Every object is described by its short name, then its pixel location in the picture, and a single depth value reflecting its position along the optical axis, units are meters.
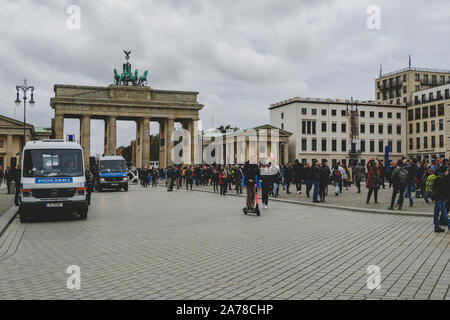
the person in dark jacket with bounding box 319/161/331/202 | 20.50
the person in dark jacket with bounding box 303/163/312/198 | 21.58
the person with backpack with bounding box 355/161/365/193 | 28.21
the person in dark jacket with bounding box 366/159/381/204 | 18.53
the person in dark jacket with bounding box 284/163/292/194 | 28.41
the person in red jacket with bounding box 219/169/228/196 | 27.39
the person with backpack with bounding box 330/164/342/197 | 26.04
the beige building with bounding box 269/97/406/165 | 97.94
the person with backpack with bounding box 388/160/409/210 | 15.36
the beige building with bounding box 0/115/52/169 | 82.69
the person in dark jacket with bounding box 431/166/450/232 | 10.72
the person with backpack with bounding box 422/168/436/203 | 11.20
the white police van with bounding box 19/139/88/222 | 13.93
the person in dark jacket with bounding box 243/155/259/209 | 15.30
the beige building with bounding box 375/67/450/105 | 100.31
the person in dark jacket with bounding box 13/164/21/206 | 19.46
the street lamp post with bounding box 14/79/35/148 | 36.56
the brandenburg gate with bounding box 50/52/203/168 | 74.25
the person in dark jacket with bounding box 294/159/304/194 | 26.73
